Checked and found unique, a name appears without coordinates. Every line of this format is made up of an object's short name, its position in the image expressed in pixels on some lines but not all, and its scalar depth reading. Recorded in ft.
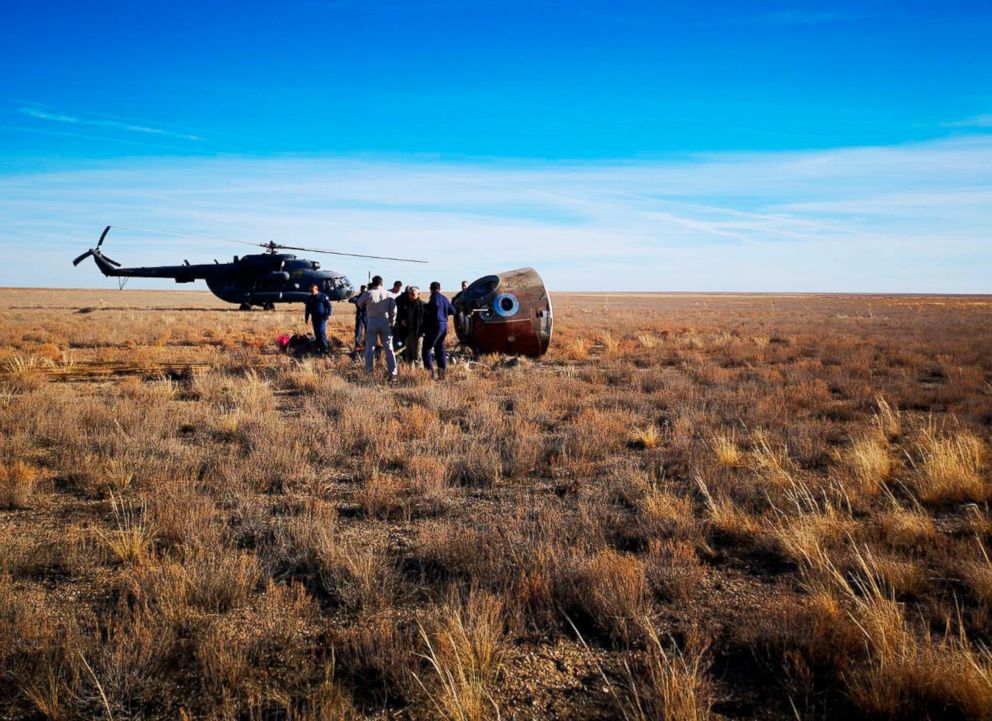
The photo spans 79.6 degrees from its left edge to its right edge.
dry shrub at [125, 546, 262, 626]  12.07
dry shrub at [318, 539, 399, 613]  12.59
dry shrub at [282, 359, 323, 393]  39.63
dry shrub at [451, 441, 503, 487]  21.47
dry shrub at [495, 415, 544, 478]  22.56
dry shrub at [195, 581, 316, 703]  9.93
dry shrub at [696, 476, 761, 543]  16.07
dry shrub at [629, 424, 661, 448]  26.22
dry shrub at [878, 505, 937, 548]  15.46
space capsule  51.37
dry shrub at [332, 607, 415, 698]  10.03
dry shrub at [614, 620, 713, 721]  9.04
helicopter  117.29
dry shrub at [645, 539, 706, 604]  13.05
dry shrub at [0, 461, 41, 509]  18.18
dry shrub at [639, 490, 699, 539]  16.05
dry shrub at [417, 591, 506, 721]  9.06
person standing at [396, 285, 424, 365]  44.73
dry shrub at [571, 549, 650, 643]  11.82
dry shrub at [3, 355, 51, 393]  37.60
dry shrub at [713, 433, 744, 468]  22.70
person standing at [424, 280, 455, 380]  42.19
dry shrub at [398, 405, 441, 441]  27.71
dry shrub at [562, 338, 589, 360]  60.70
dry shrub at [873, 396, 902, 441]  28.25
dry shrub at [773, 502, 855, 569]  14.48
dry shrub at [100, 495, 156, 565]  14.25
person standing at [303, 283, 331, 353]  49.73
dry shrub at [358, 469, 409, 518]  18.15
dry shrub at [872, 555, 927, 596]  12.95
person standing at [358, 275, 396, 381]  40.52
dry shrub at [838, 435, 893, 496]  19.85
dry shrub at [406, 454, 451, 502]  19.76
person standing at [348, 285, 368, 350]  53.91
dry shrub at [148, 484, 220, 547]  15.20
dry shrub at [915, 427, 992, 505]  18.97
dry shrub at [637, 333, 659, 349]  70.92
